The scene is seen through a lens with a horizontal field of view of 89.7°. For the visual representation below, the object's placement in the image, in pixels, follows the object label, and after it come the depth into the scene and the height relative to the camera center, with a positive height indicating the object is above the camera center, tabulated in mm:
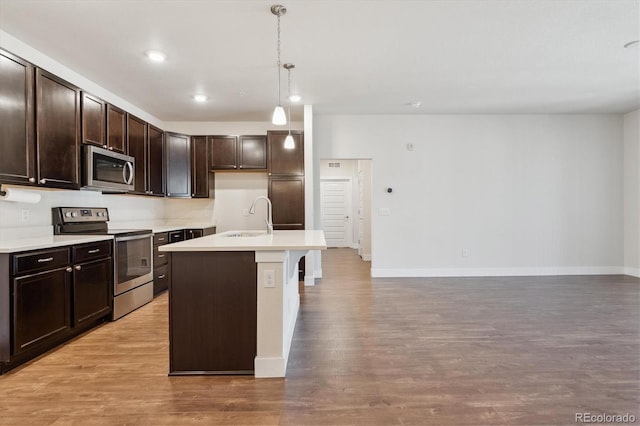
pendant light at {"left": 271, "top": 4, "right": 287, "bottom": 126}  2427 +809
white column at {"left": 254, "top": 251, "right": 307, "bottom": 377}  2143 -646
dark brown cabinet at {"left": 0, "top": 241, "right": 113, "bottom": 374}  2188 -643
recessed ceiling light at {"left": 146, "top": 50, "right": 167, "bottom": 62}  3037 +1533
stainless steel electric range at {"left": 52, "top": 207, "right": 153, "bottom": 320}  3270 -412
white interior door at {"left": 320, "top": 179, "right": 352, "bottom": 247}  9164 +162
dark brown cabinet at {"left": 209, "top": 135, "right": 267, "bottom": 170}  5156 +1009
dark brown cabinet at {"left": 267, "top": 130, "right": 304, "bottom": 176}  4855 +794
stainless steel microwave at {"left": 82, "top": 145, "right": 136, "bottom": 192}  3178 +483
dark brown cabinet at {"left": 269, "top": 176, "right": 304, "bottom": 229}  4836 +173
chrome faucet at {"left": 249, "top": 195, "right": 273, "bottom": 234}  3081 -129
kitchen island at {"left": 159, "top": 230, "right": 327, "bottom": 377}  2148 -646
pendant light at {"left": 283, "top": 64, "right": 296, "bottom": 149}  3192 +1544
